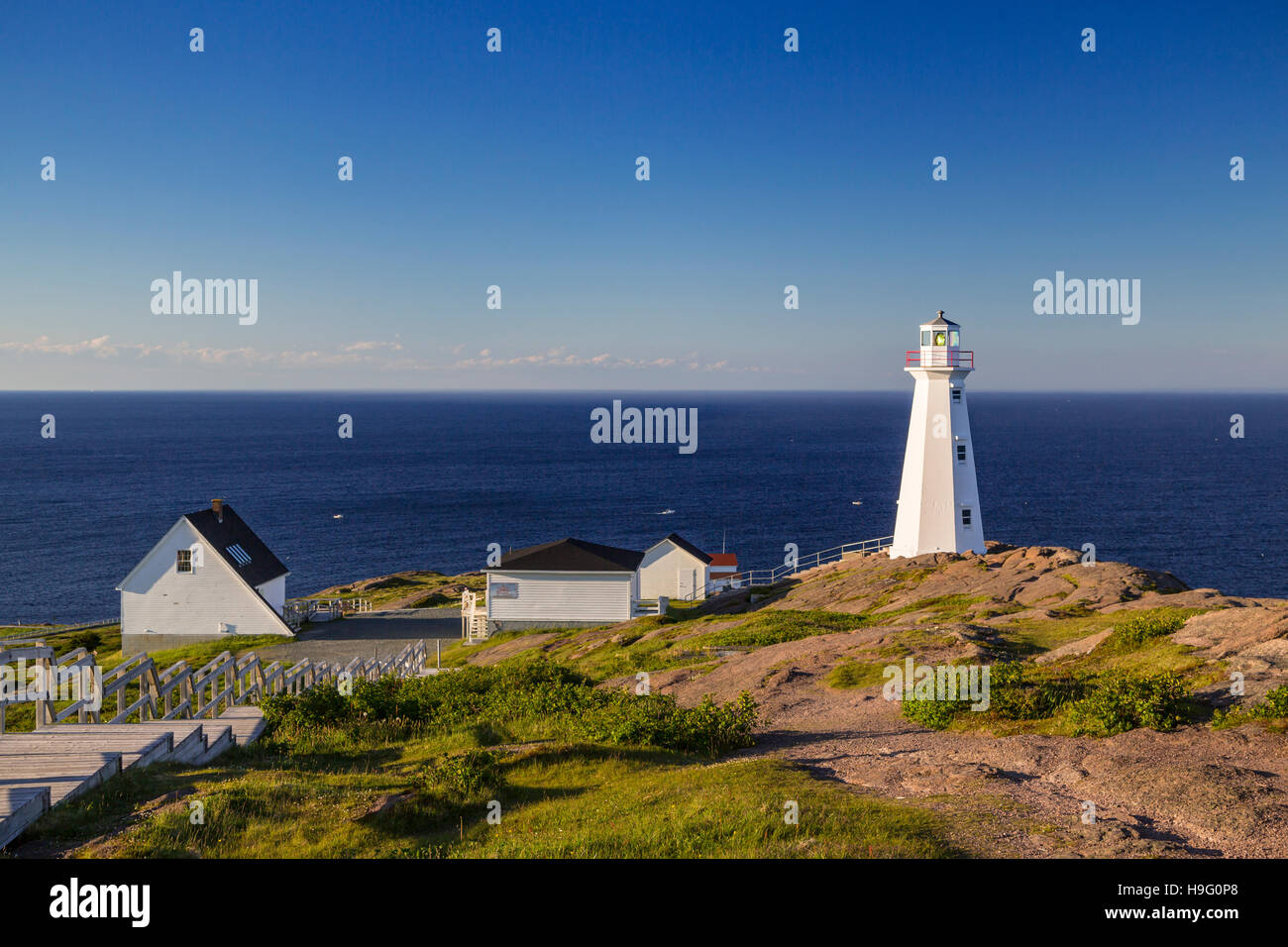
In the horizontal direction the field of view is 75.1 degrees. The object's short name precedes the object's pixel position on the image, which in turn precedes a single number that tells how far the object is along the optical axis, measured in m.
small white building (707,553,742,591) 51.62
